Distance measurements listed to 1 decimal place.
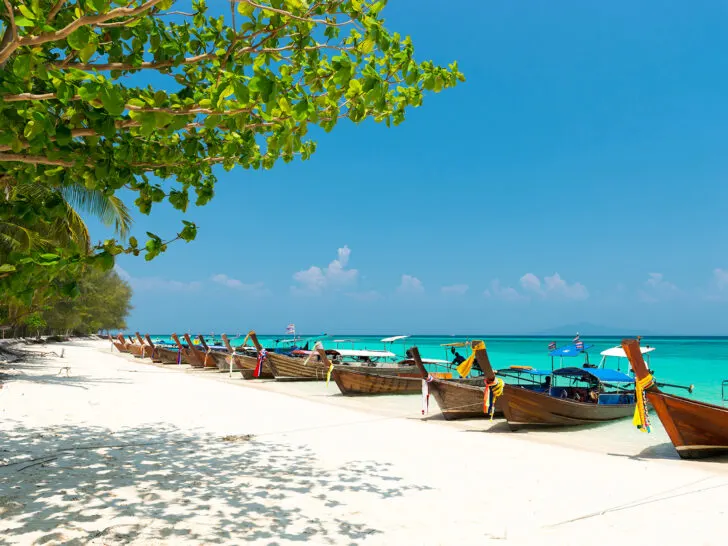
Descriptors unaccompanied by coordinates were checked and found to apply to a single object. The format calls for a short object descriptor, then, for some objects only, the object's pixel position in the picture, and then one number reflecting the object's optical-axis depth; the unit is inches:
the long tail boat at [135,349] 1734.3
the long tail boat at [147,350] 1537.6
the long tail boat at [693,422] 343.6
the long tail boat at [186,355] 1321.4
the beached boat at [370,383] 723.4
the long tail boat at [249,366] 979.3
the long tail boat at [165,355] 1478.8
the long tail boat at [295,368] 919.7
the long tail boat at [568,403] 435.2
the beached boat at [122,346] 2024.6
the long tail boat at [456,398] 490.0
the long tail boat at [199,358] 1289.4
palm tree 566.5
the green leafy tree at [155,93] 110.0
